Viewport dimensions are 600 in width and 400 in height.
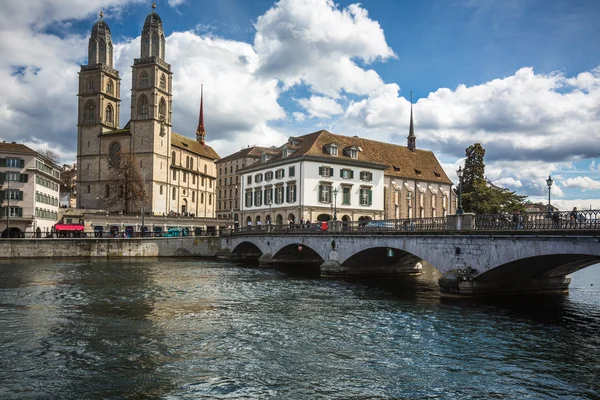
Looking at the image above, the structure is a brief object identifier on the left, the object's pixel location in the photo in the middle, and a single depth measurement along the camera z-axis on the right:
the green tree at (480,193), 66.44
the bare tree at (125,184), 82.31
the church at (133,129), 87.06
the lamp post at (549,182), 25.59
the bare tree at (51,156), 100.16
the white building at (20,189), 63.53
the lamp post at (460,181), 27.25
